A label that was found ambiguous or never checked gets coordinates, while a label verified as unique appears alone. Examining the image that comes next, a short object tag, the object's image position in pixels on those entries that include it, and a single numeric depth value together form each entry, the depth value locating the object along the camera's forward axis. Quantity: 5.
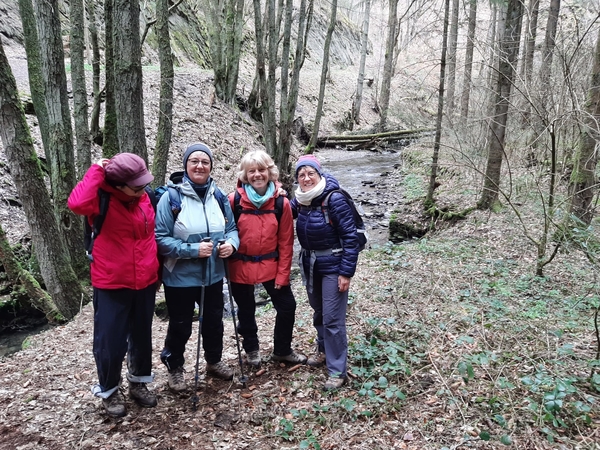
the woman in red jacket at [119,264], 2.92
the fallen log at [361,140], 21.31
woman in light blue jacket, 3.40
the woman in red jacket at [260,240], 3.67
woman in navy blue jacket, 3.49
